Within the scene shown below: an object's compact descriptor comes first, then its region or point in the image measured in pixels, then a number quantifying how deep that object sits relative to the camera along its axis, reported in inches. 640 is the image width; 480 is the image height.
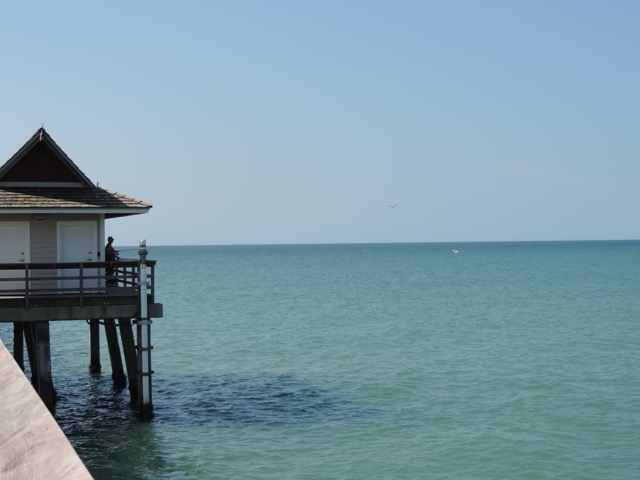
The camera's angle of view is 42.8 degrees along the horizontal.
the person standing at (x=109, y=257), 810.2
